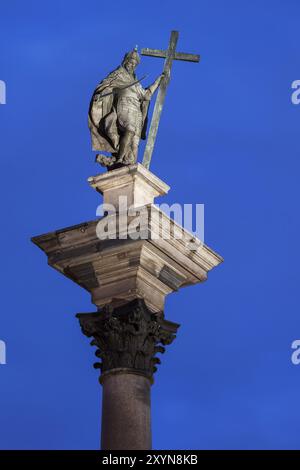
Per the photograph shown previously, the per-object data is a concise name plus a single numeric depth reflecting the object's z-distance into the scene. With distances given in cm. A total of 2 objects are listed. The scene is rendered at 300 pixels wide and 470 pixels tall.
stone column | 2864
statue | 3191
